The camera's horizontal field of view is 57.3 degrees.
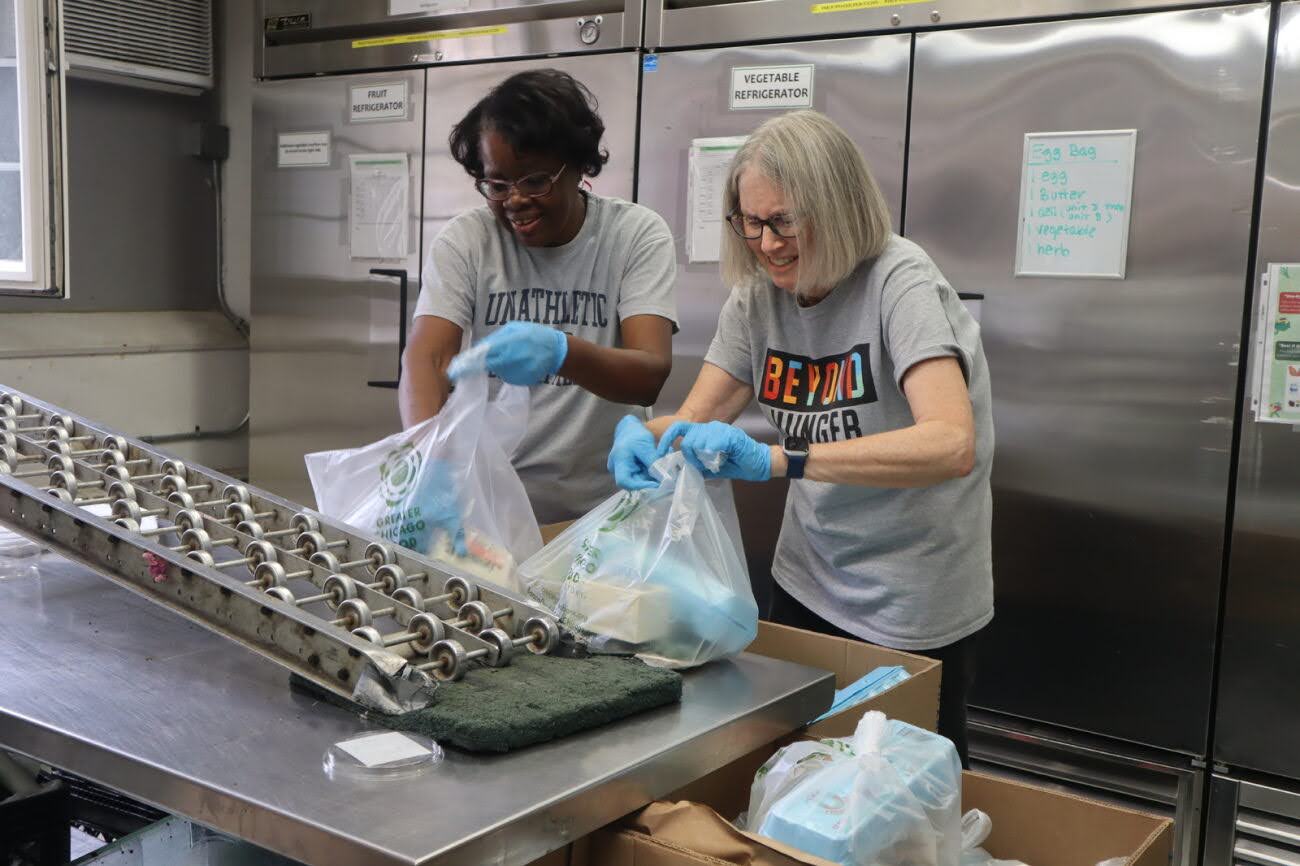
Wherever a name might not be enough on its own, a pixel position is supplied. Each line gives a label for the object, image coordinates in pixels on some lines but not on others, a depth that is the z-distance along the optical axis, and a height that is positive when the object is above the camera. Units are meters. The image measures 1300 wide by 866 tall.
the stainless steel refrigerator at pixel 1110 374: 2.31 -0.19
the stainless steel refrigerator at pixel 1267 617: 2.23 -0.64
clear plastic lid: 0.93 -0.40
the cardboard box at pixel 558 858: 0.96 -0.48
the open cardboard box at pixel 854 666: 1.28 -0.48
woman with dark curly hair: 1.86 -0.05
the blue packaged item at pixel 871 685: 1.35 -0.48
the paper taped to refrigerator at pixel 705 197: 2.85 +0.16
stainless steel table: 0.85 -0.41
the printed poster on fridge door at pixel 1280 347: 2.23 -0.12
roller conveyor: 1.06 -0.33
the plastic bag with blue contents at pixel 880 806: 1.01 -0.47
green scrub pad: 0.98 -0.38
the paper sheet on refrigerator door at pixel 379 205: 3.34 +0.13
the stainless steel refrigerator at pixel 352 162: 3.09 +0.25
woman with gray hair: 1.48 -0.19
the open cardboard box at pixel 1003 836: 0.95 -0.52
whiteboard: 2.38 +0.15
